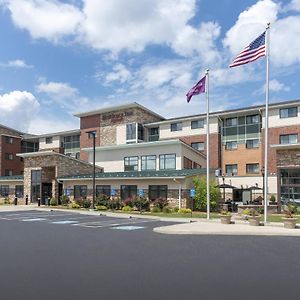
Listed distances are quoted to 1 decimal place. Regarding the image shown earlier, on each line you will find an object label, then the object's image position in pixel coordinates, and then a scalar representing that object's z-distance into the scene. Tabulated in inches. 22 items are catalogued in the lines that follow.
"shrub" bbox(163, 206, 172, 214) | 1332.4
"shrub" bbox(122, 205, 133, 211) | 1427.2
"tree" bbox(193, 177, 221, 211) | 1364.4
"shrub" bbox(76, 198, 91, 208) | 1557.6
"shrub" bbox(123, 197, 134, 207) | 1450.3
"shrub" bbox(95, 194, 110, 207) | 1521.9
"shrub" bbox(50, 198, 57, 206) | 1715.1
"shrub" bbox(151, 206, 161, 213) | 1374.3
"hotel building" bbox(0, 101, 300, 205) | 1437.0
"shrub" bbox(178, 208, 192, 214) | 1296.5
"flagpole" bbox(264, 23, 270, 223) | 871.6
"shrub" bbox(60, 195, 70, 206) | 1696.6
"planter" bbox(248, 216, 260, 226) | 867.9
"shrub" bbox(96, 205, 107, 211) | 1488.4
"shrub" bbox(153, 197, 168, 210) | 1400.1
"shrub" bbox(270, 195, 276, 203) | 1577.0
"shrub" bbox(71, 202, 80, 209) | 1557.6
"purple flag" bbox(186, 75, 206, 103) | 999.6
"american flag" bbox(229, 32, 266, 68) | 864.2
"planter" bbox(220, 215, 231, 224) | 917.8
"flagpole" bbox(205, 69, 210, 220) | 1007.6
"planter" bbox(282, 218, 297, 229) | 823.7
